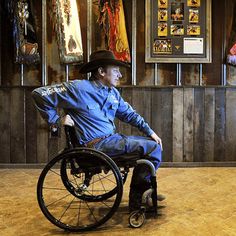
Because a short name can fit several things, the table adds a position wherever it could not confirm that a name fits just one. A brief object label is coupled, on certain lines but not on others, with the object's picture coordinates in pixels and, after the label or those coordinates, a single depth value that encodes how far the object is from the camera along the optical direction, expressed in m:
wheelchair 2.05
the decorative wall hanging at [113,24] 3.94
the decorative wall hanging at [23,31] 3.86
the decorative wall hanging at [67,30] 3.84
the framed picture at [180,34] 3.99
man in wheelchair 2.17
